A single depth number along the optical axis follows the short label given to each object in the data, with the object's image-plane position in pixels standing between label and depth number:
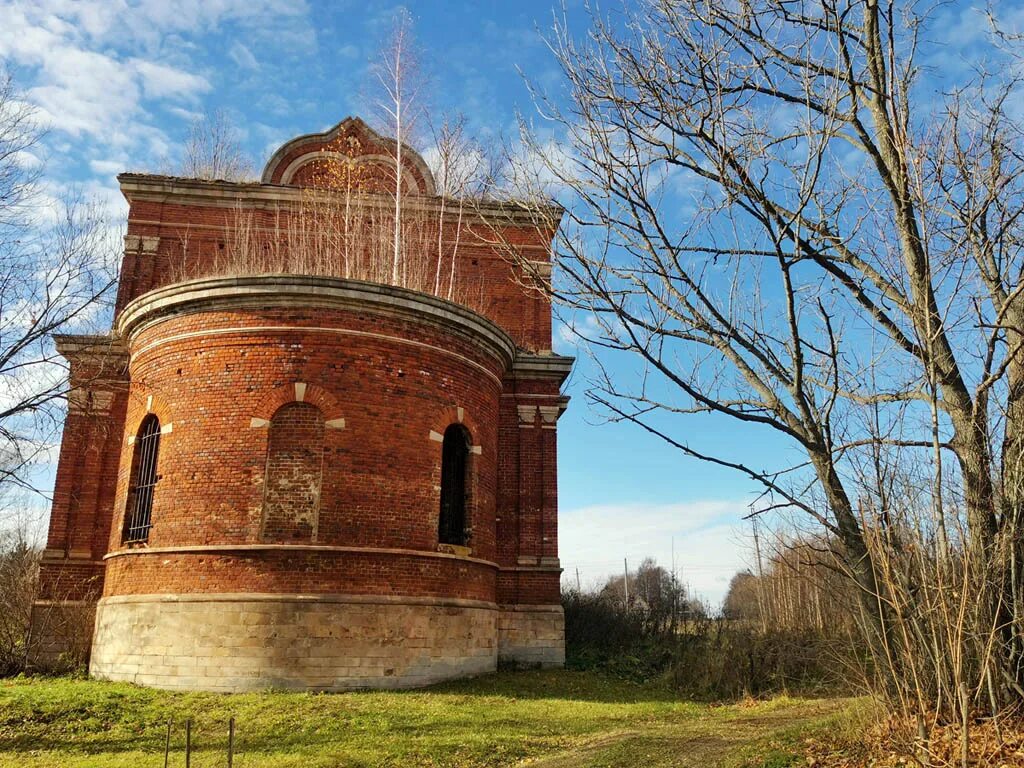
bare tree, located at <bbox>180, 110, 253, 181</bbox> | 23.62
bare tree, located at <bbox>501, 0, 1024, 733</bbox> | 7.05
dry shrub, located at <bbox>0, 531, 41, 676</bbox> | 15.15
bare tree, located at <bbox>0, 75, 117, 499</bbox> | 13.13
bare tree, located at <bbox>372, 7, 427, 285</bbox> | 19.56
